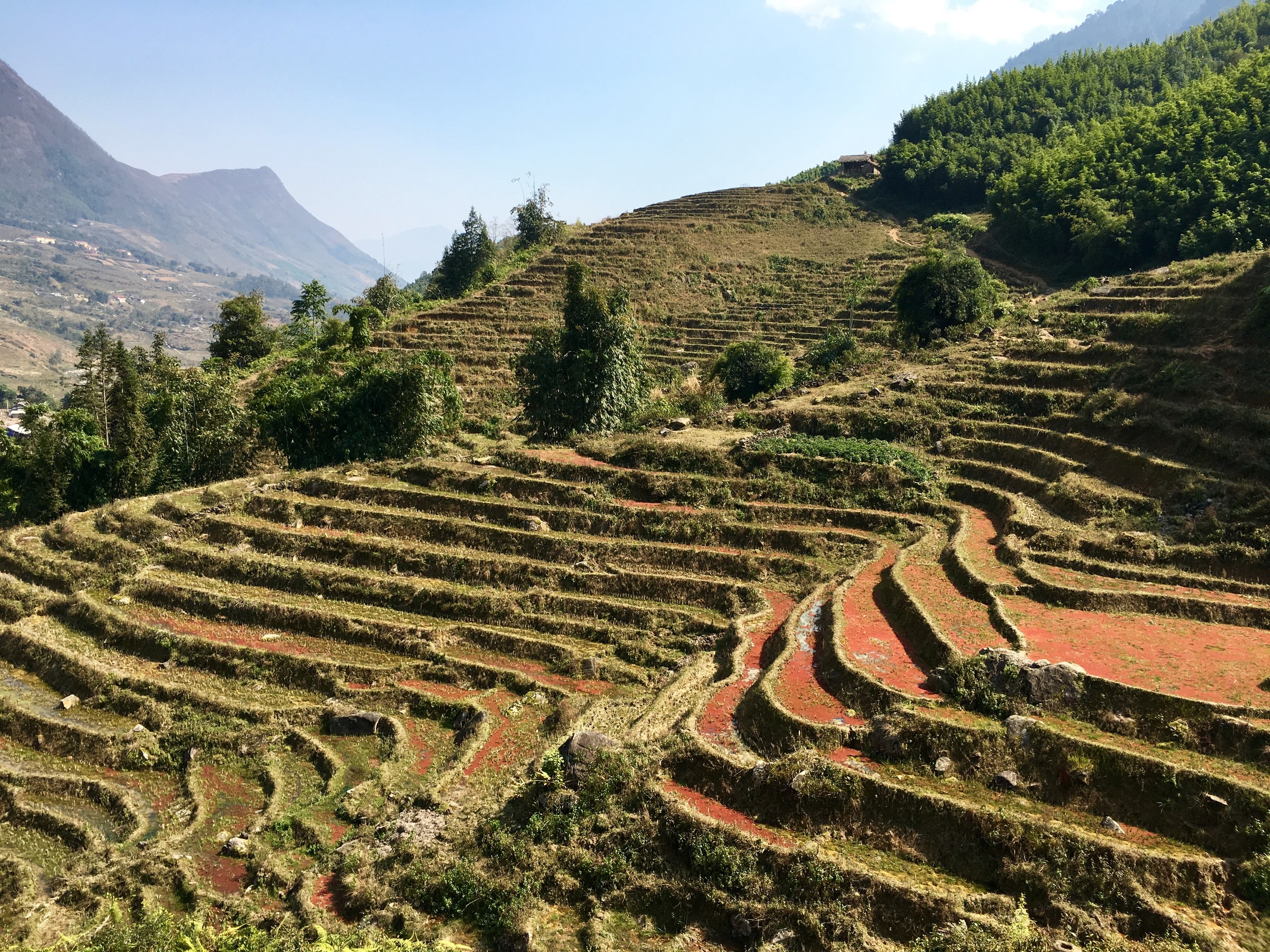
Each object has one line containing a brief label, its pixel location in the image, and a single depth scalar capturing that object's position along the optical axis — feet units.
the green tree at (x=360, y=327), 140.77
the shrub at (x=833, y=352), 112.98
